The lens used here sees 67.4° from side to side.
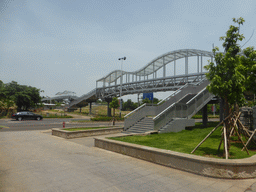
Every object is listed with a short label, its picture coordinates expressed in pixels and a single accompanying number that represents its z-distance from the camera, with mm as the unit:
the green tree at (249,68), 10938
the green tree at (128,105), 101650
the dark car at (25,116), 33344
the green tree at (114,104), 34438
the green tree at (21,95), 49312
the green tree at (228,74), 7637
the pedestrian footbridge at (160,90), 15648
